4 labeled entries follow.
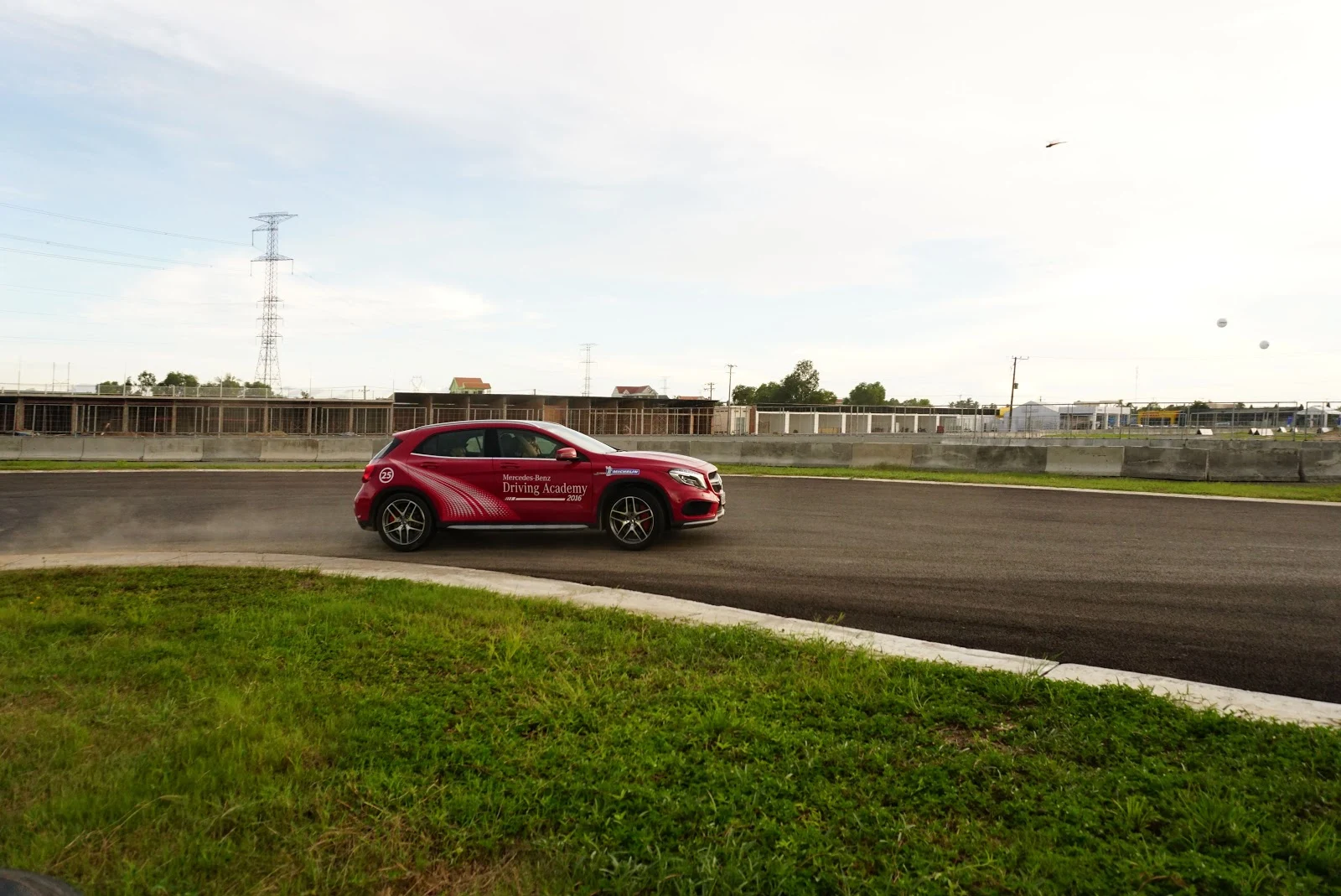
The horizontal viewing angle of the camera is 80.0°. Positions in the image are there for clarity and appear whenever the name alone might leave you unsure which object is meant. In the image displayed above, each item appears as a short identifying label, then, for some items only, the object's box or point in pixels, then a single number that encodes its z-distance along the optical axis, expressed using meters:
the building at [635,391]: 139.95
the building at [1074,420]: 52.47
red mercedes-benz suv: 9.99
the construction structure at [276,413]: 65.06
